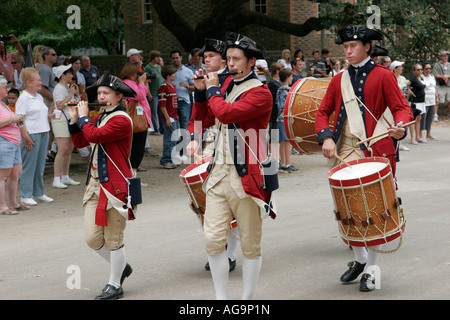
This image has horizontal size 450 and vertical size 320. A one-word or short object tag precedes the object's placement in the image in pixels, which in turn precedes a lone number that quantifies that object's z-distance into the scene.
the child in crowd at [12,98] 10.99
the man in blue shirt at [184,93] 14.41
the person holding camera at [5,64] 14.74
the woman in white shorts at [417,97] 17.65
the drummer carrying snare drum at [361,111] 6.24
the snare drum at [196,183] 6.68
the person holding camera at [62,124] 11.69
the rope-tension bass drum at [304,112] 8.05
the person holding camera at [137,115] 11.33
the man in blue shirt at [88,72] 17.27
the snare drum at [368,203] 5.81
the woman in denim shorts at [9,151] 9.84
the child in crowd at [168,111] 13.86
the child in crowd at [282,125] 13.13
